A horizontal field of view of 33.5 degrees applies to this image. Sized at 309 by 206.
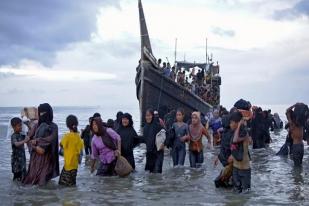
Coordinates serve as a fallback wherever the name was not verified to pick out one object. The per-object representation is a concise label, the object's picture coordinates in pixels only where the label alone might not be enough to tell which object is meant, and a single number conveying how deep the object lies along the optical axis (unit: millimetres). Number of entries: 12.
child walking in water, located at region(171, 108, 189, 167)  11398
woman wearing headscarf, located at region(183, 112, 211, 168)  11273
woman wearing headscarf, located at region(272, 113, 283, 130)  32875
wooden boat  22859
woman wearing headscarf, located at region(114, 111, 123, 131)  10852
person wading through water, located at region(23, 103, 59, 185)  8477
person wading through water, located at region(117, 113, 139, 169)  10398
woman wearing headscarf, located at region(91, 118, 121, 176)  9398
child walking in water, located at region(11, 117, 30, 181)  9172
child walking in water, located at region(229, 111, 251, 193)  7758
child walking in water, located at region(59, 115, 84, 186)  8523
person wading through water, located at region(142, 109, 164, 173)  10531
